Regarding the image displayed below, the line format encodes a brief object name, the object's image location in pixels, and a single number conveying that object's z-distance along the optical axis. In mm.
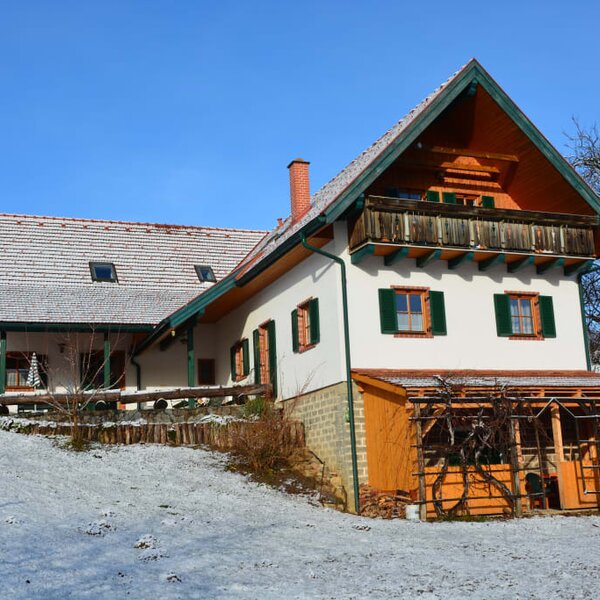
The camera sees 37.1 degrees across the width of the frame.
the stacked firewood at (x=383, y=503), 18036
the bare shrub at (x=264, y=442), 20141
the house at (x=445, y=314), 18453
